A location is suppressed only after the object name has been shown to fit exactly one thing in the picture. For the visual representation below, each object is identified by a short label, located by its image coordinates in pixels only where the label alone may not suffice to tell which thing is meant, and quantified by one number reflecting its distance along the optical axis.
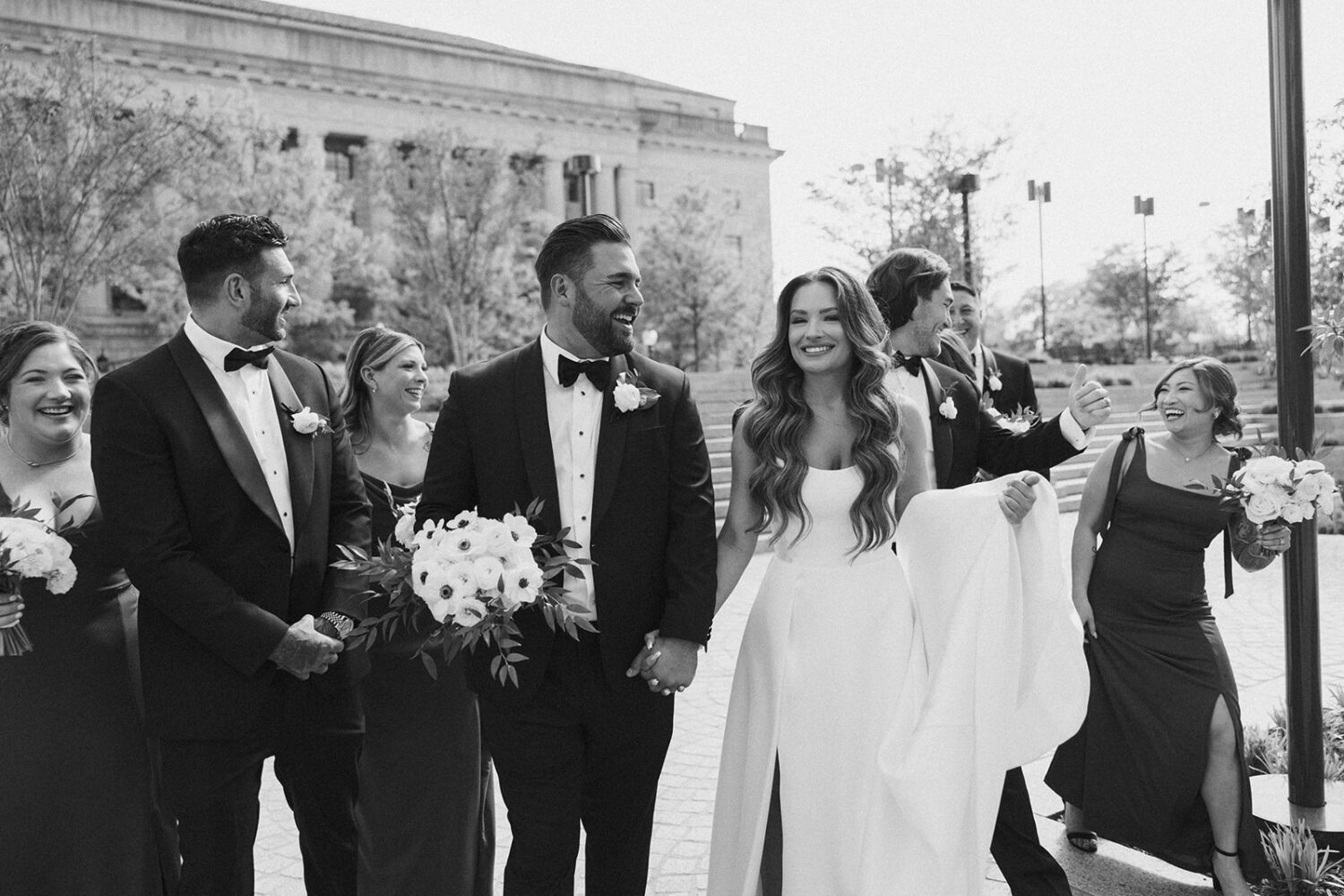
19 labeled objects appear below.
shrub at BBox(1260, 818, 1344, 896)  4.53
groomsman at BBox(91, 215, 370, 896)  3.63
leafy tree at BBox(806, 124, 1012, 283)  35.72
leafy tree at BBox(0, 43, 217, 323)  24.41
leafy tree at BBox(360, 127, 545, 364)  38.31
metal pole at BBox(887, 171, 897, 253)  36.03
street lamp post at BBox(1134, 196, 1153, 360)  46.53
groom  3.71
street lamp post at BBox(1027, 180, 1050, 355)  37.32
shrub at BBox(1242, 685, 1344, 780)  5.77
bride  3.95
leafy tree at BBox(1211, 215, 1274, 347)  35.99
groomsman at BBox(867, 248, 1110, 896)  4.38
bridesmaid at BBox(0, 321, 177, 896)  4.03
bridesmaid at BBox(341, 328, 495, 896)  4.45
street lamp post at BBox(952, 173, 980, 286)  25.47
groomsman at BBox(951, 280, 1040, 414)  6.59
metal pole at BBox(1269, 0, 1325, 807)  4.89
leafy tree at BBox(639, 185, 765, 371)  45.84
